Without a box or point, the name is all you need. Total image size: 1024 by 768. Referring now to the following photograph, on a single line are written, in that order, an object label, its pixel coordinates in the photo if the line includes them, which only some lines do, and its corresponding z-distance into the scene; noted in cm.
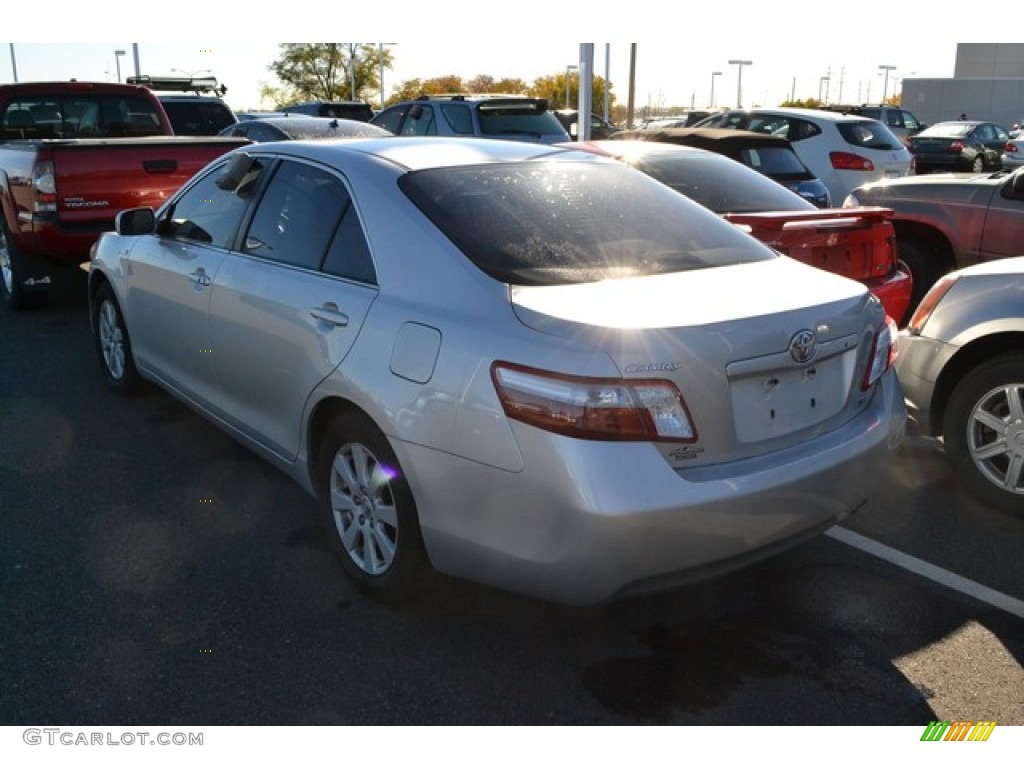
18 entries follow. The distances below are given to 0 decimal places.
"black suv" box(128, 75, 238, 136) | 1515
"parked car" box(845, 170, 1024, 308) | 720
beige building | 5506
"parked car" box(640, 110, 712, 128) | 2059
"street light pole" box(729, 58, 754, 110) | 6931
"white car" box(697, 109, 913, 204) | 1242
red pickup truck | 752
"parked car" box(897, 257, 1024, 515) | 434
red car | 562
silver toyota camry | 278
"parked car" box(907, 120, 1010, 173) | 2386
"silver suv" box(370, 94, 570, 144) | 1373
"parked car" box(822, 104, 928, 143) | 2814
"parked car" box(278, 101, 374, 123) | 1850
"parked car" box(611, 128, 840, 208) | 921
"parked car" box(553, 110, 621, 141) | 1957
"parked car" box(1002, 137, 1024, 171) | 2333
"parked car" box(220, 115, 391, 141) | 1195
